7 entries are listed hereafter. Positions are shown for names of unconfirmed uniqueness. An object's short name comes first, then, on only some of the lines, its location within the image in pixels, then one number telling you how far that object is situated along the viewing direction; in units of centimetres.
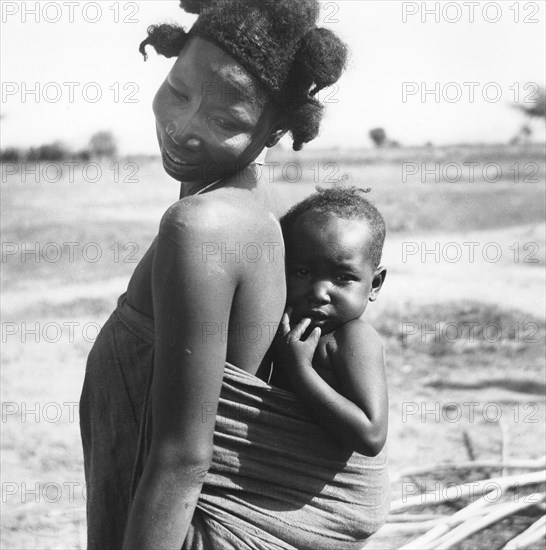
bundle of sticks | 354
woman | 170
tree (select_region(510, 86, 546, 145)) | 1367
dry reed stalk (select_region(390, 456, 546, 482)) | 430
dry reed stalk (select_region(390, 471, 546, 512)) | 369
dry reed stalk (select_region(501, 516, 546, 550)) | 358
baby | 177
